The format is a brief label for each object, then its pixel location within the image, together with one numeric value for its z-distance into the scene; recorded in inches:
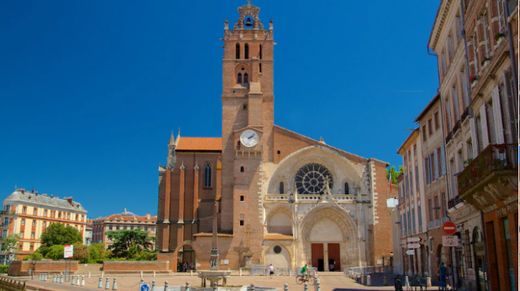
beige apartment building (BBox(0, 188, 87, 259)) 3587.6
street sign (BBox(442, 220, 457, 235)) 714.2
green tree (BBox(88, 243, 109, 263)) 2500.7
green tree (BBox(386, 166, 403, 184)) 2970.7
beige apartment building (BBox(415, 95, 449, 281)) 1071.6
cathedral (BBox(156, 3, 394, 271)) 2028.8
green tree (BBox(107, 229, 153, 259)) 2568.9
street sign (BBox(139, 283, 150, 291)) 629.0
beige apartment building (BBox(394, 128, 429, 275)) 1284.4
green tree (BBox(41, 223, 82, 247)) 3147.1
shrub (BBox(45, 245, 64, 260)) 2593.5
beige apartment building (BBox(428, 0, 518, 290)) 536.4
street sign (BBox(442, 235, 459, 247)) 697.4
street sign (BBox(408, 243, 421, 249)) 768.3
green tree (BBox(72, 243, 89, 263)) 2429.4
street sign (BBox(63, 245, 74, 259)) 1294.5
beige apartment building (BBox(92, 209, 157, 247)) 5984.3
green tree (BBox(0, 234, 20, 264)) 3250.5
